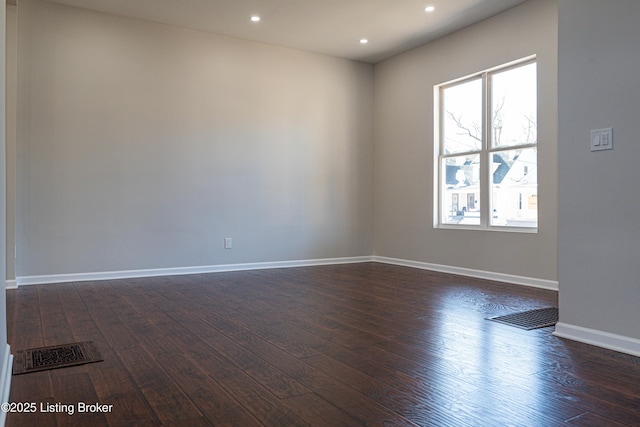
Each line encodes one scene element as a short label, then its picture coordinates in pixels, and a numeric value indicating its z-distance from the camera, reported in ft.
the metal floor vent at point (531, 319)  9.93
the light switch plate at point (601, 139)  8.26
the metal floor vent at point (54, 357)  7.24
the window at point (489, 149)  15.43
